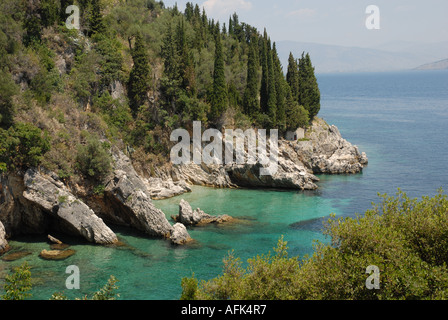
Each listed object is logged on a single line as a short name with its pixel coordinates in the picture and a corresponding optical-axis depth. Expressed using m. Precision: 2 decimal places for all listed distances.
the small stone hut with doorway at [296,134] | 59.62
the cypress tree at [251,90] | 57.16
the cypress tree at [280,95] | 58.22
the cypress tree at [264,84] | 58.68
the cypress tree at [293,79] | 65.31
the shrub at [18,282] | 18.42
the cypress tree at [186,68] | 51.81
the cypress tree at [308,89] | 66.09
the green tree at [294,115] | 59.44
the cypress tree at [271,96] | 57.38
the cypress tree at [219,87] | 52.28
